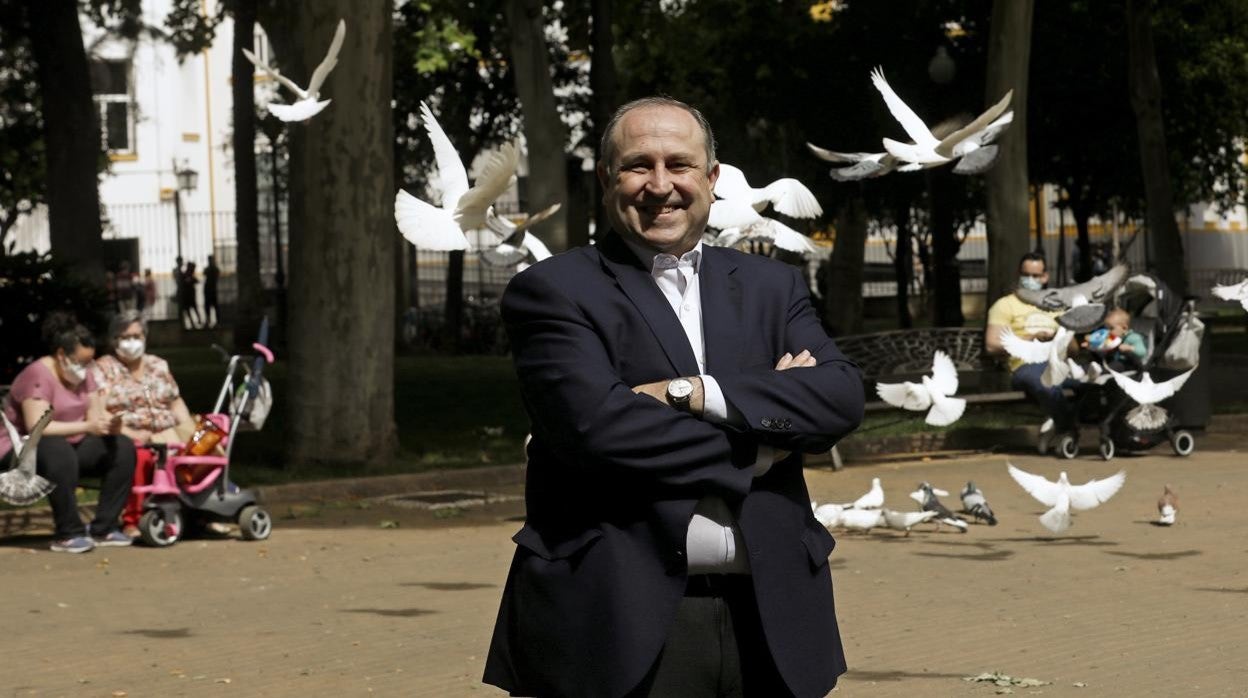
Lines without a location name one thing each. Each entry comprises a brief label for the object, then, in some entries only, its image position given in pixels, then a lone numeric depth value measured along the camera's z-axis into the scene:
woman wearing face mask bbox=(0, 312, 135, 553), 12.12
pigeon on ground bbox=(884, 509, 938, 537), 11.47
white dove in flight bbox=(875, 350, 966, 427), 9.63
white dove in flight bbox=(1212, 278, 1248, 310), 8.38
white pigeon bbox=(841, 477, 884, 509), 11.43
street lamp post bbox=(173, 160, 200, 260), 44.56
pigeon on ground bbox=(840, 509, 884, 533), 11.36
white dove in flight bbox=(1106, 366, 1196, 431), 12.15
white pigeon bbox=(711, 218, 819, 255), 8.65
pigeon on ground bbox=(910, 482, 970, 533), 11.61
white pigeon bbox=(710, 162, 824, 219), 7.70
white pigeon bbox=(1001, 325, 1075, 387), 11.35
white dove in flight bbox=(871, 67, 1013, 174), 8.12
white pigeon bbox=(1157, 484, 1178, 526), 11.73
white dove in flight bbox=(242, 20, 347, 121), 8.15
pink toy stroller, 12.34
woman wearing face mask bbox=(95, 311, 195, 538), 12.51
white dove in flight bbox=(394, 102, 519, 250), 6.71
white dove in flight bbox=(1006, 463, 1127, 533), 10.53
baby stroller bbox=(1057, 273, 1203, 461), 16.16
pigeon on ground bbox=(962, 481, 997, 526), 11.83
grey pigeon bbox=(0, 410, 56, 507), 11.59
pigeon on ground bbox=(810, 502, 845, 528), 11.06
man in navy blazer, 3.69
